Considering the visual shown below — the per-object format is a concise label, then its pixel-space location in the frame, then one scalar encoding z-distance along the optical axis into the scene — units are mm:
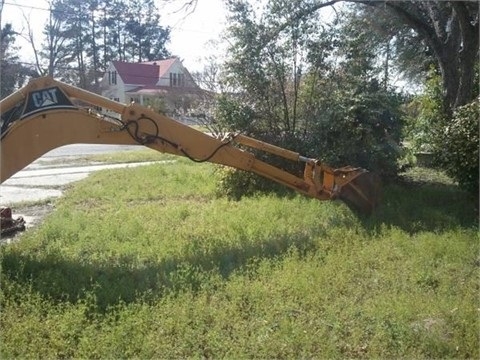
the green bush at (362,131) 8562
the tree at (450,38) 9148
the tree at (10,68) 34188
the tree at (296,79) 9109
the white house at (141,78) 39312
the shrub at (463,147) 6668
